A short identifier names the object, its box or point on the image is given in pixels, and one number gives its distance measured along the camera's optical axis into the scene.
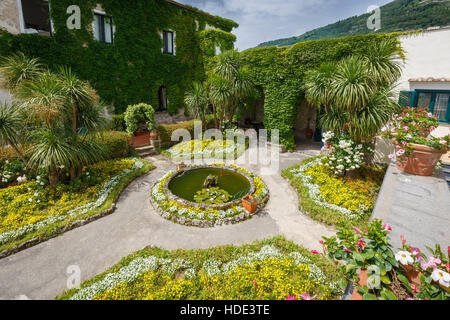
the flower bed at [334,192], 6.93
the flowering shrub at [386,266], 2.22
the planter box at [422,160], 5.71
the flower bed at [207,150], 12.42
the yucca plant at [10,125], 7.01
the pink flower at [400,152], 6.06
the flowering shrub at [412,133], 5.77
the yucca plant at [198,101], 14.45
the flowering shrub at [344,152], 8.14
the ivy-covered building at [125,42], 11.43
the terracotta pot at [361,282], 2.51
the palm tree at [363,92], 7.68
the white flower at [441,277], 2.09
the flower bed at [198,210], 6.81
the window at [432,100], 8.06
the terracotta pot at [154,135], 13.25
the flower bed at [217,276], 4.21
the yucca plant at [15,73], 8.03
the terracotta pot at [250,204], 7.27
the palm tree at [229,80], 13.16
